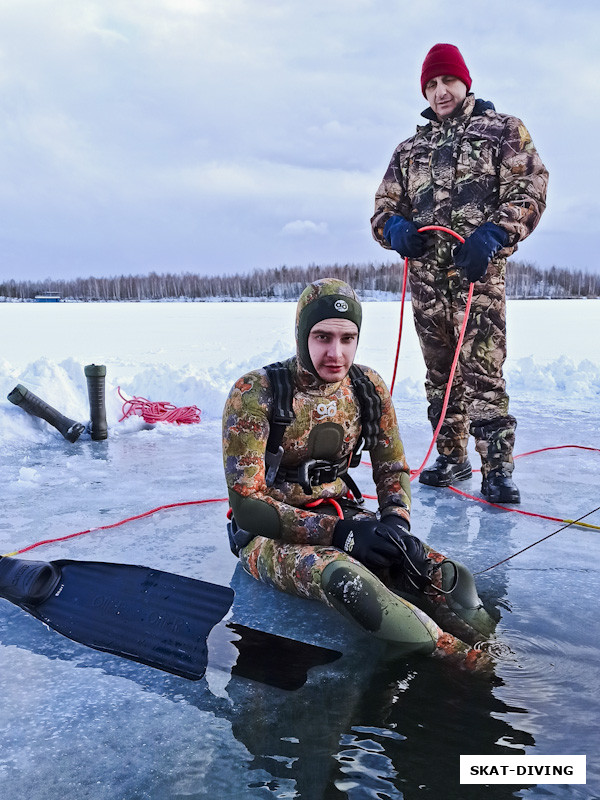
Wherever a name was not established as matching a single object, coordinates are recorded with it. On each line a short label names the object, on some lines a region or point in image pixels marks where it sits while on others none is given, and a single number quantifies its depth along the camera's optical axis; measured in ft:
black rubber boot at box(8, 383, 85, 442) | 16.47
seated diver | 6.61
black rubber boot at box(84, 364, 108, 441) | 16.67
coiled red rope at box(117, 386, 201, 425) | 18.35
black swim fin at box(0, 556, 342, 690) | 6.57
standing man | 11.45
